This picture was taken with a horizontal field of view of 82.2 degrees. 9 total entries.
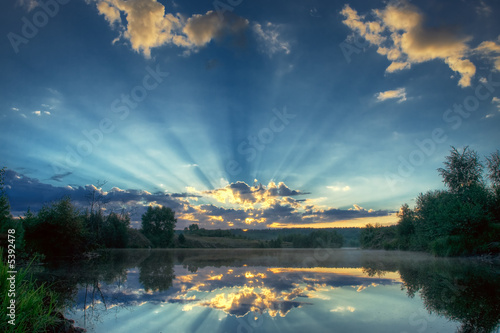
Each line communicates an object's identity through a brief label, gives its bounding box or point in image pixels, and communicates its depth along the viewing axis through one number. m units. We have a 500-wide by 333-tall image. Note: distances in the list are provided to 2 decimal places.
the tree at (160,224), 65.38
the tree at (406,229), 39.47
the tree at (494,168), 31.05
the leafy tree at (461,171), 29.68
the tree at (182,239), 66.12
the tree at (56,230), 26.56
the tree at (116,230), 51.44
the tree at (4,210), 18.15
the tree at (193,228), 92.19
